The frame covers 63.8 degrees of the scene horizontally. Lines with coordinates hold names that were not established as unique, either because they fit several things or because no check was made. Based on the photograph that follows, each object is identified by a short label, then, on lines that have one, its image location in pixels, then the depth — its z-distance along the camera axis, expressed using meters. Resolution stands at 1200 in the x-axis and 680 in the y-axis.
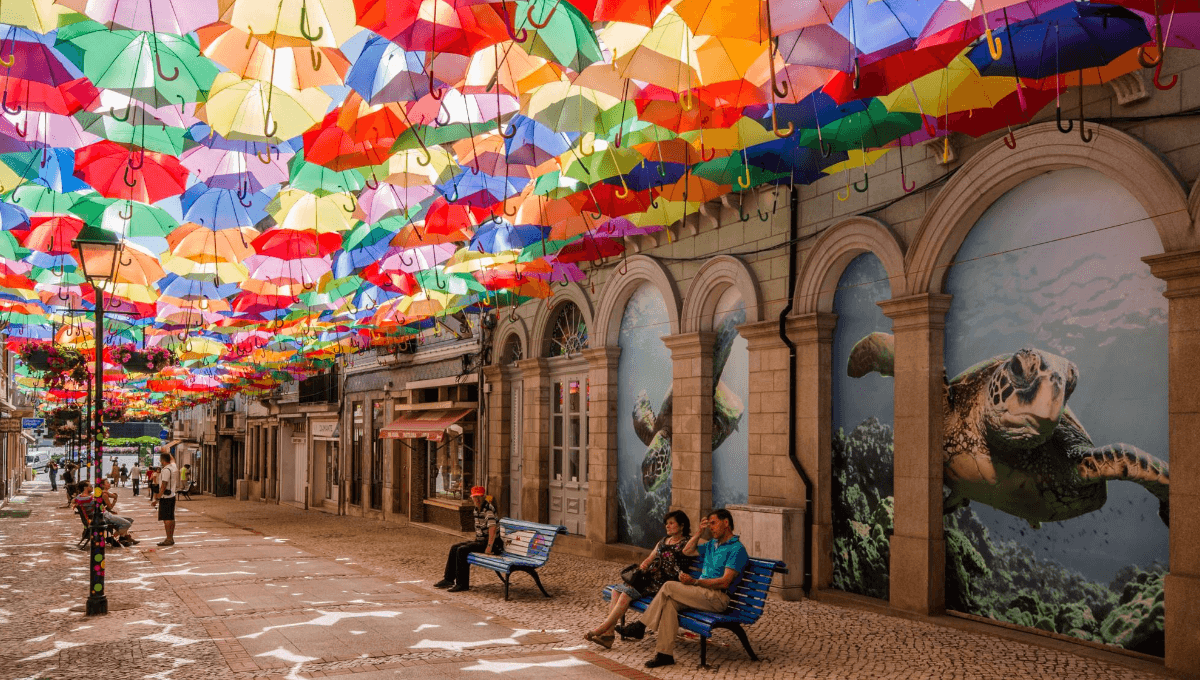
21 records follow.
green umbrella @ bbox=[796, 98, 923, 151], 7.59
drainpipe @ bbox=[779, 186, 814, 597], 11.02
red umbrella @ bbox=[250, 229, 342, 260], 11.19
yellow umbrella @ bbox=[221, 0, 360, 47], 5.89
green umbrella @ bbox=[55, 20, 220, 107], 6.50
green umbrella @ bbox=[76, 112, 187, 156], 8.14
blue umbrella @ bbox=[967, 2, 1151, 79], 6.00
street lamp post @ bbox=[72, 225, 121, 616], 9.59
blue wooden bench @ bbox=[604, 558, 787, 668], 7.54
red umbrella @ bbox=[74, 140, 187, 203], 8.92
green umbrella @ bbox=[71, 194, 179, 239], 10.67
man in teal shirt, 7.61
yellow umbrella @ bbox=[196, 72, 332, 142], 7.38
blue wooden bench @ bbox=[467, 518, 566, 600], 10.95
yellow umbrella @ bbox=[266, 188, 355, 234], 10.78
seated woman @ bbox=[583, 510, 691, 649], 8.18
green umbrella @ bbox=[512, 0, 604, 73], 6.10
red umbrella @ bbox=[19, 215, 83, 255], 11.09
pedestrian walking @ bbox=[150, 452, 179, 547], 17.92
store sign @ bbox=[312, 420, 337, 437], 31.31
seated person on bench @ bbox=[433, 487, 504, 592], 11.47
